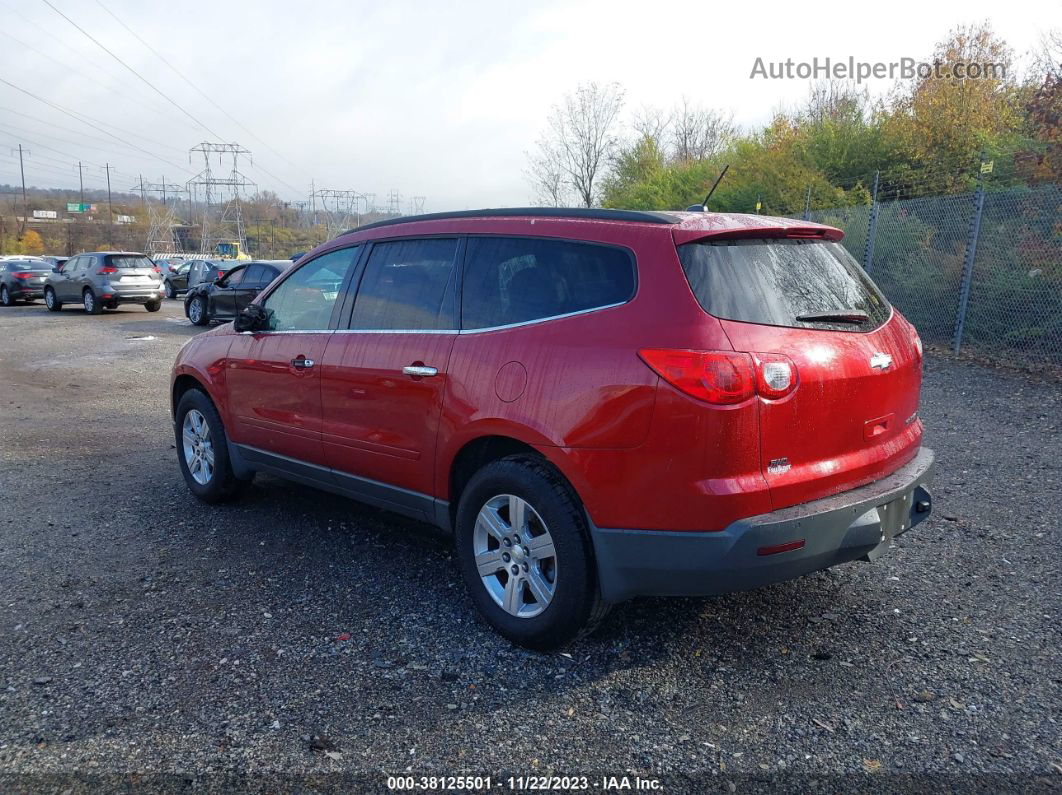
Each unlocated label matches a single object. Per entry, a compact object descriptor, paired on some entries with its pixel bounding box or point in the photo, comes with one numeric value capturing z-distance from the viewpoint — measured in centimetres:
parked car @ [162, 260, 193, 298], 3269
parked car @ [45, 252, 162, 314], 2298
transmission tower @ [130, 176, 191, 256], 9131
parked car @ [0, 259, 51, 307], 2705
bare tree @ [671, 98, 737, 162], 3319
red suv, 291
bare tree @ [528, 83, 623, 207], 3378
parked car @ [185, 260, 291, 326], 1802
